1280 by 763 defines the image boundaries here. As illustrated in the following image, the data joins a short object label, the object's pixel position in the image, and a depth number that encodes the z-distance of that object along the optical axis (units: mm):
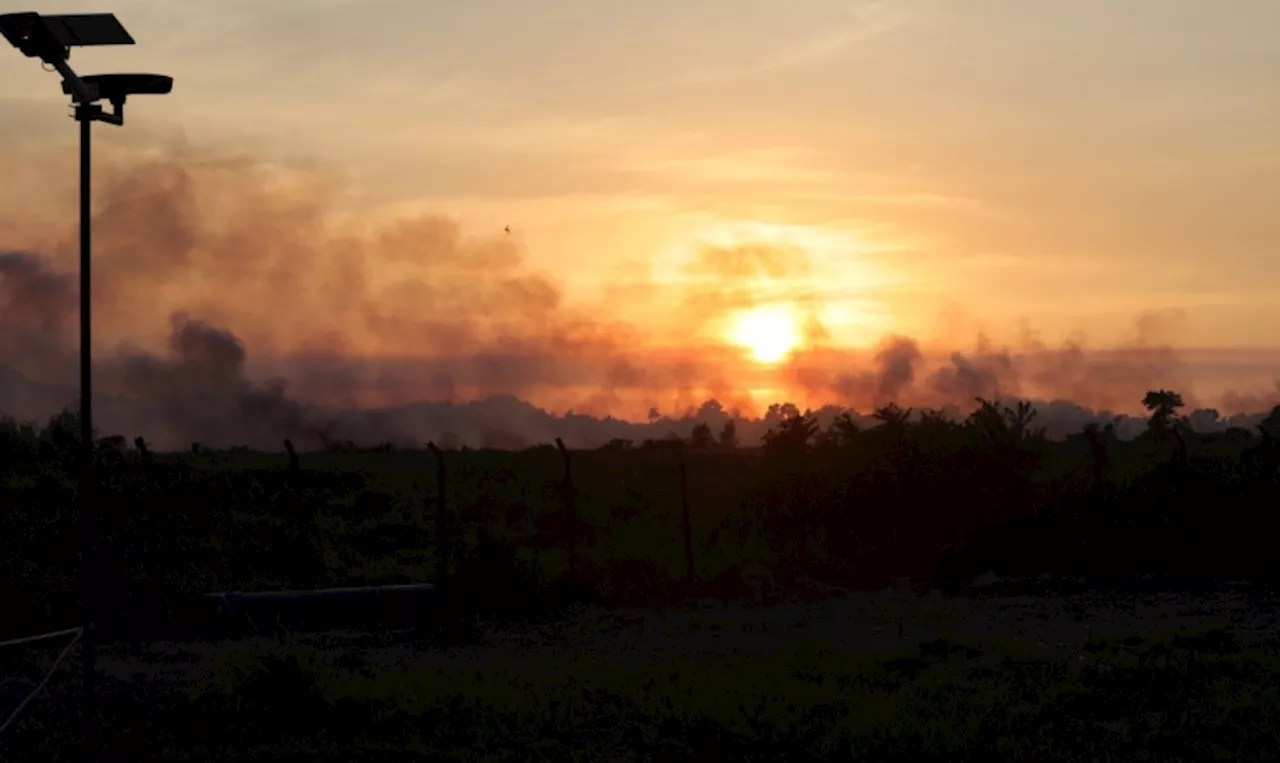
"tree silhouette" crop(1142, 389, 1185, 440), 61781
